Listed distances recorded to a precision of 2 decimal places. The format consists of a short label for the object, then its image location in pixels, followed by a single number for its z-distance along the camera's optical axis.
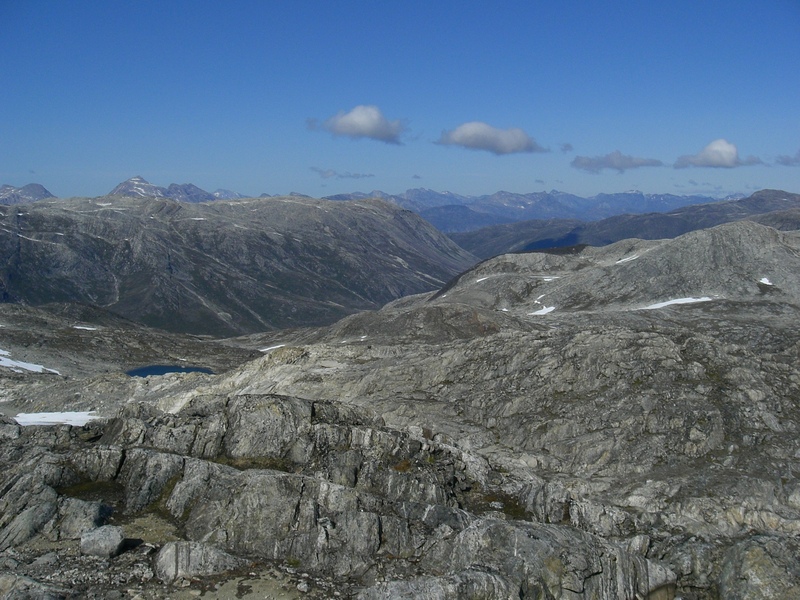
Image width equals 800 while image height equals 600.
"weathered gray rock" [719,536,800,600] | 32.06
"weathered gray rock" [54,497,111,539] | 33.62
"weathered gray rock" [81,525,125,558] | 31.64
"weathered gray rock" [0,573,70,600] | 27.27
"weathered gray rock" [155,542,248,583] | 30.66
